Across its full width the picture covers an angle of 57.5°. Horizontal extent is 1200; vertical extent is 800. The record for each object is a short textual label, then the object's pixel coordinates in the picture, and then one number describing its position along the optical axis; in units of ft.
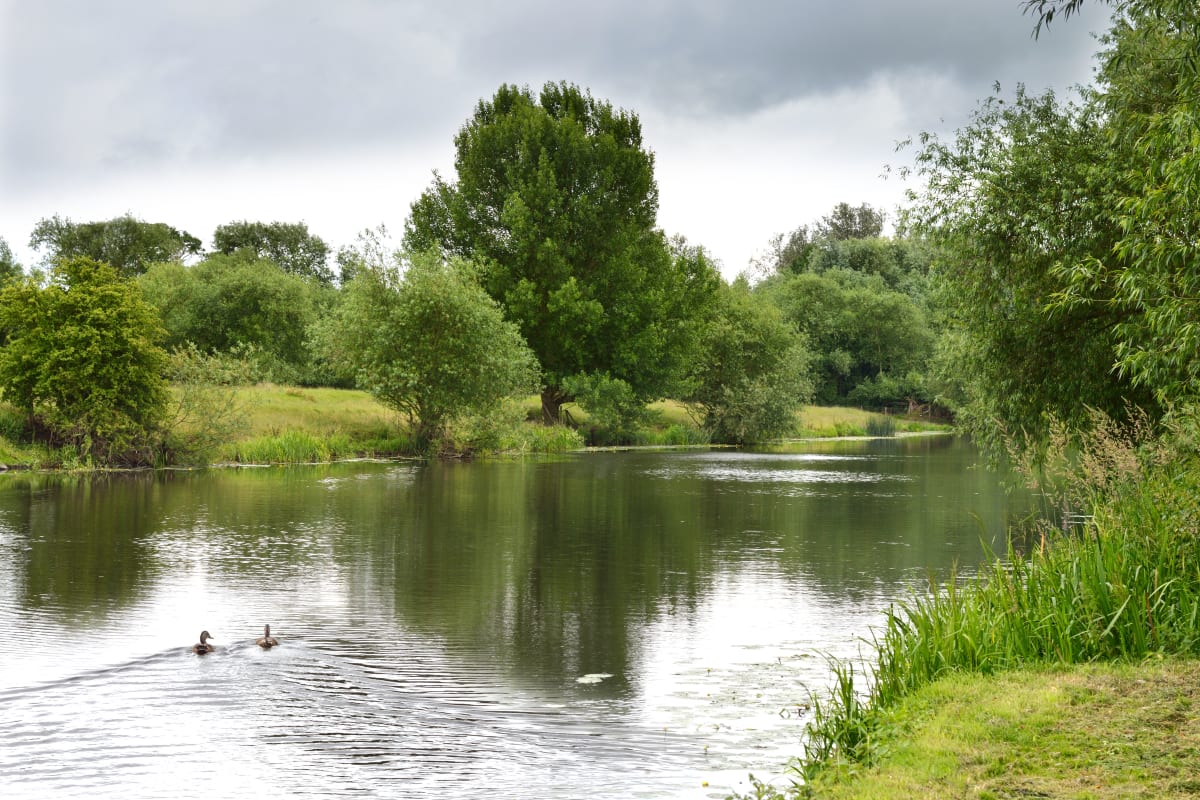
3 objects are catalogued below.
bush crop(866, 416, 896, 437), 263.90
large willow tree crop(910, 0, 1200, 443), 61.41
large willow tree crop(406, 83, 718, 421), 181.88
